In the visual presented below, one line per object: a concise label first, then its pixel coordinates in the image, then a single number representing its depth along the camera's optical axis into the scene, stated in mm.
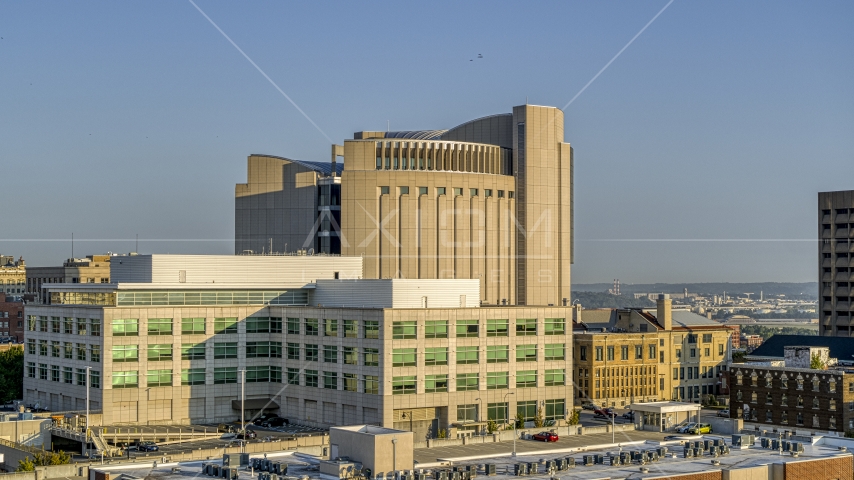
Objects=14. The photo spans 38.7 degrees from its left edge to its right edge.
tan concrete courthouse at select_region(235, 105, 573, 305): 190375
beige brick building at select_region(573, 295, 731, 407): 182000
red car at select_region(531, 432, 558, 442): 106062
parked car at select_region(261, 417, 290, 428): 144375
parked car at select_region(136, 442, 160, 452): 122094
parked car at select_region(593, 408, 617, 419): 167962
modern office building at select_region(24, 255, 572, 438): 135625
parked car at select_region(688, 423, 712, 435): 108750
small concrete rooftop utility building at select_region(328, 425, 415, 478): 77875
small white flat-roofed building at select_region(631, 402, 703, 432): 114312
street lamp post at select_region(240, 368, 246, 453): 130800
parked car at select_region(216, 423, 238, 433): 136375
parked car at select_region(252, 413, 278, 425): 145125
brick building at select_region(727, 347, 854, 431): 139500
